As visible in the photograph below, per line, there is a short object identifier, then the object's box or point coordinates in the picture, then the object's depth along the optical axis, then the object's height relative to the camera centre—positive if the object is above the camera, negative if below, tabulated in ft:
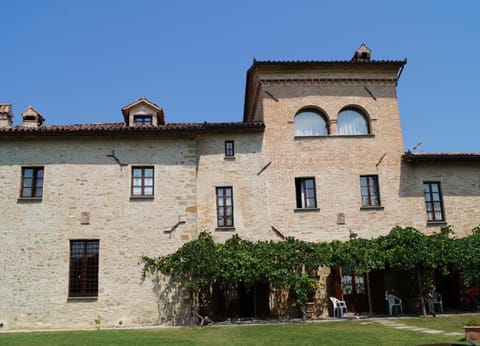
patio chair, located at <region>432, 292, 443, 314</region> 55.72 -5.31
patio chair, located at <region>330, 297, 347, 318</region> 54.08 -5.62
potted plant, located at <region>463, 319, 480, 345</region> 31.94 -5.58
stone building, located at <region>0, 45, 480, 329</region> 52.65 +10.59
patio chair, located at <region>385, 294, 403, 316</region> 55.34 -5.50
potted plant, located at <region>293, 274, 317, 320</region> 51.65 -3.16
